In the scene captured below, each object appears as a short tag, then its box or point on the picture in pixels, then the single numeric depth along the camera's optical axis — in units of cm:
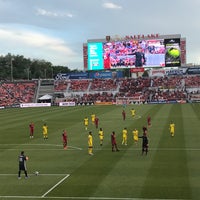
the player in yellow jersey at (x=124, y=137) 2882
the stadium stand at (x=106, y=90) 9594
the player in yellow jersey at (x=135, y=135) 2915
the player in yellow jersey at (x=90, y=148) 2559
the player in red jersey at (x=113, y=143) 2611
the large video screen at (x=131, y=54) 8523
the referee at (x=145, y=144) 2448
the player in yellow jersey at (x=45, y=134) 3356
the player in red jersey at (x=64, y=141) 2771
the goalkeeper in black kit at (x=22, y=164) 1950
